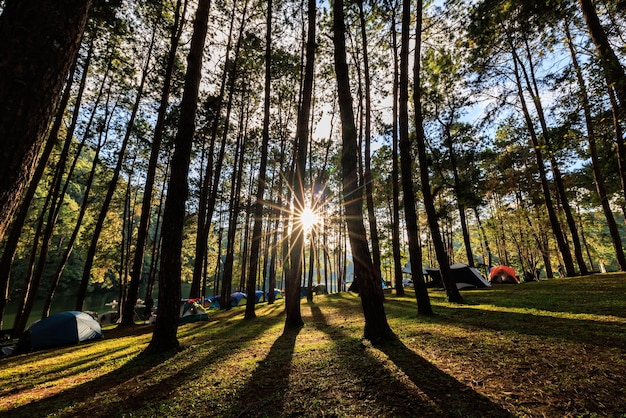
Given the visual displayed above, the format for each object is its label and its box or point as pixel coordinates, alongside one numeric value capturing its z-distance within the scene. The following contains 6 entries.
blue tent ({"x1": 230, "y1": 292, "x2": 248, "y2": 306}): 27.69
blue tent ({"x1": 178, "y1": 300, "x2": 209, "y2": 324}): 13.05
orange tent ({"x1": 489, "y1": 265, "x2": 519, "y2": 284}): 20.54
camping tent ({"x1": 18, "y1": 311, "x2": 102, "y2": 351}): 9.46
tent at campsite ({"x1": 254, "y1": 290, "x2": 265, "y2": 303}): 32.66
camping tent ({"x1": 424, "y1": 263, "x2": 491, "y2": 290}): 17.14
